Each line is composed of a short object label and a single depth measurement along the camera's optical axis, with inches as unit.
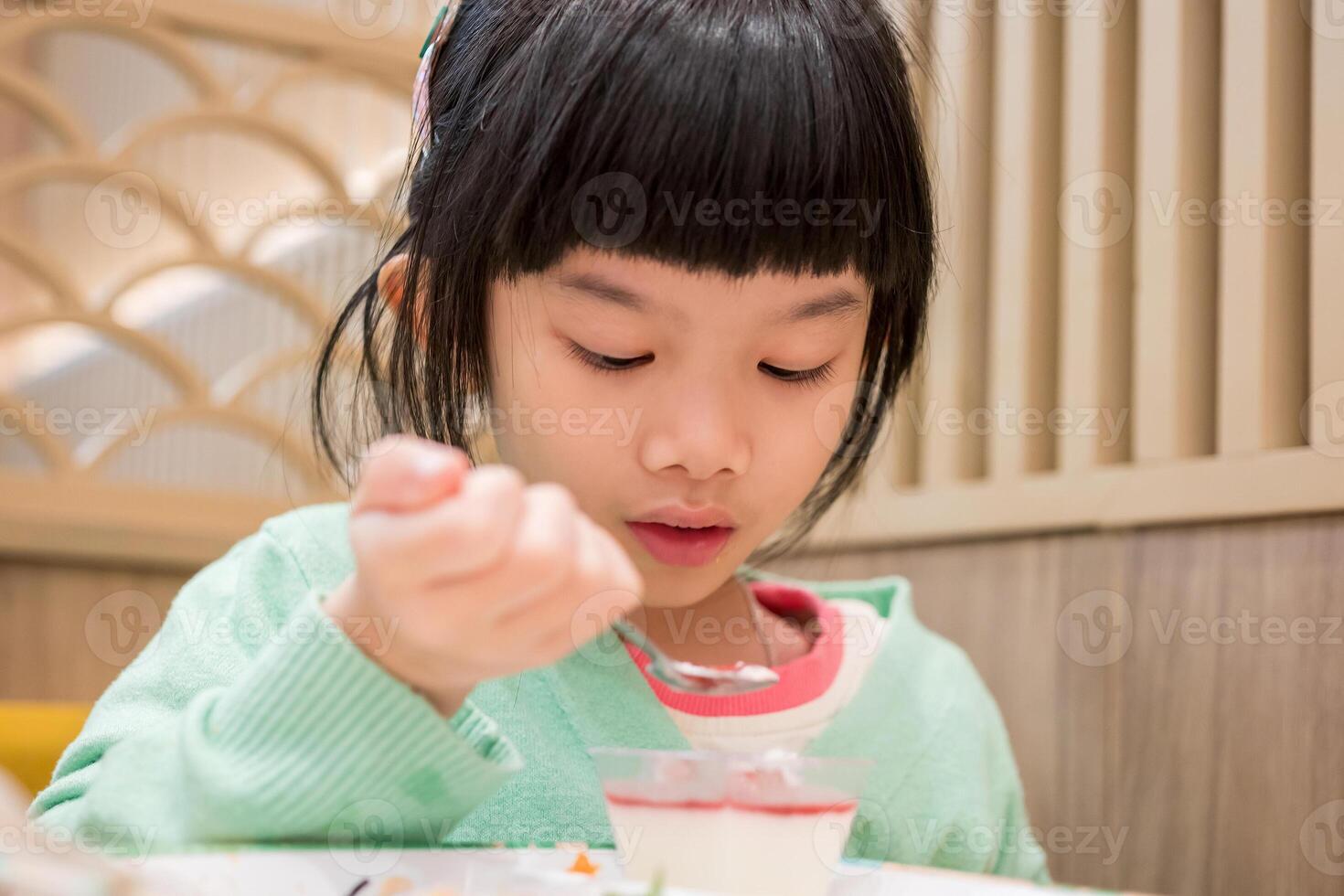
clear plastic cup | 23.1
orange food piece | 23.8
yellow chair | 46.3
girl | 23.1
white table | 20.3
